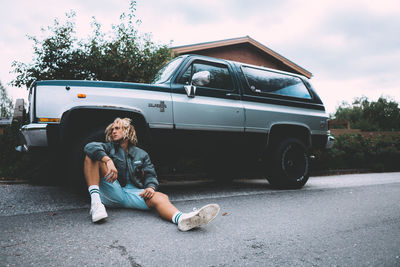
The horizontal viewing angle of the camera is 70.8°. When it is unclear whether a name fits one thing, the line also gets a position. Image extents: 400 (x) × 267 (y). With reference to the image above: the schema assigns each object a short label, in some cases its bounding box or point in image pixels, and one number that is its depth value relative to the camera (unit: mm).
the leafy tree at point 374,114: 31595
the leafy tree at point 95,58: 8844
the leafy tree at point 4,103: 33359
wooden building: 14656
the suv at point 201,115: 3283
